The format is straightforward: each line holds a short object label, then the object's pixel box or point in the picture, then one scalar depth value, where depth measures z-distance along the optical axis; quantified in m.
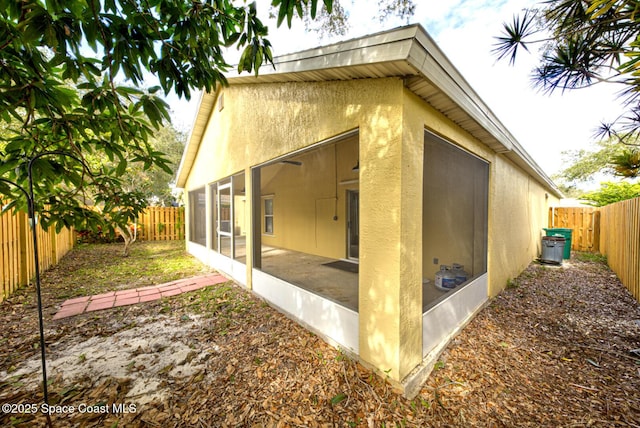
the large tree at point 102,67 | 1.46
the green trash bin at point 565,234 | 8.41
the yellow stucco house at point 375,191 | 2.32
